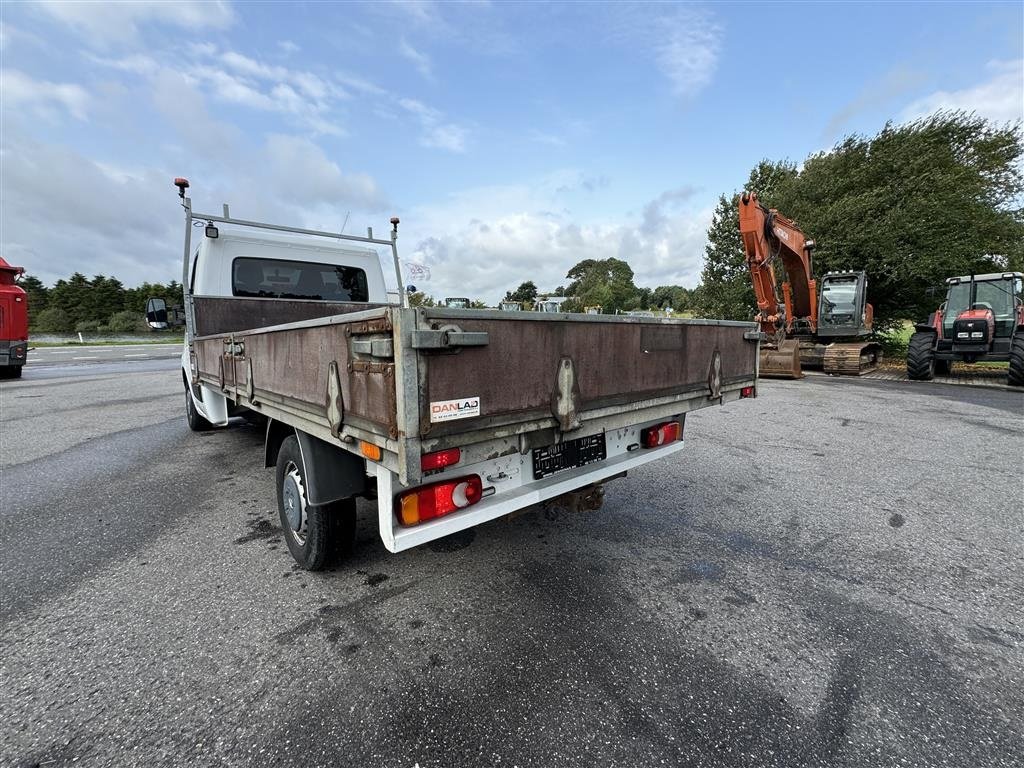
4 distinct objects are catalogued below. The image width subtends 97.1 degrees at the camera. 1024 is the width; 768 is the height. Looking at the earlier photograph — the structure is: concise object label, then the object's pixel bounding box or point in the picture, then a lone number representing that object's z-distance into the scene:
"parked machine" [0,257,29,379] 11.88
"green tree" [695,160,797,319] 20.34
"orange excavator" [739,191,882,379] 11.52
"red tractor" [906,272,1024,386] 10.21
